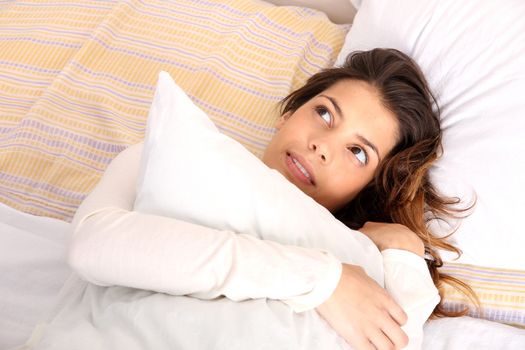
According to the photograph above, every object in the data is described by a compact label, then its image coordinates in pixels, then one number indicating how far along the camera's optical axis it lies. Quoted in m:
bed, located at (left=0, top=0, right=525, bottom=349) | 1.12
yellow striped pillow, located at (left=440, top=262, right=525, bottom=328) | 1.15
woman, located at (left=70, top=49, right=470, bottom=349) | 0.84
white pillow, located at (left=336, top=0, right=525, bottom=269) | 1.13
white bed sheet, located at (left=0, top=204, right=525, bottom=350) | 0.98
